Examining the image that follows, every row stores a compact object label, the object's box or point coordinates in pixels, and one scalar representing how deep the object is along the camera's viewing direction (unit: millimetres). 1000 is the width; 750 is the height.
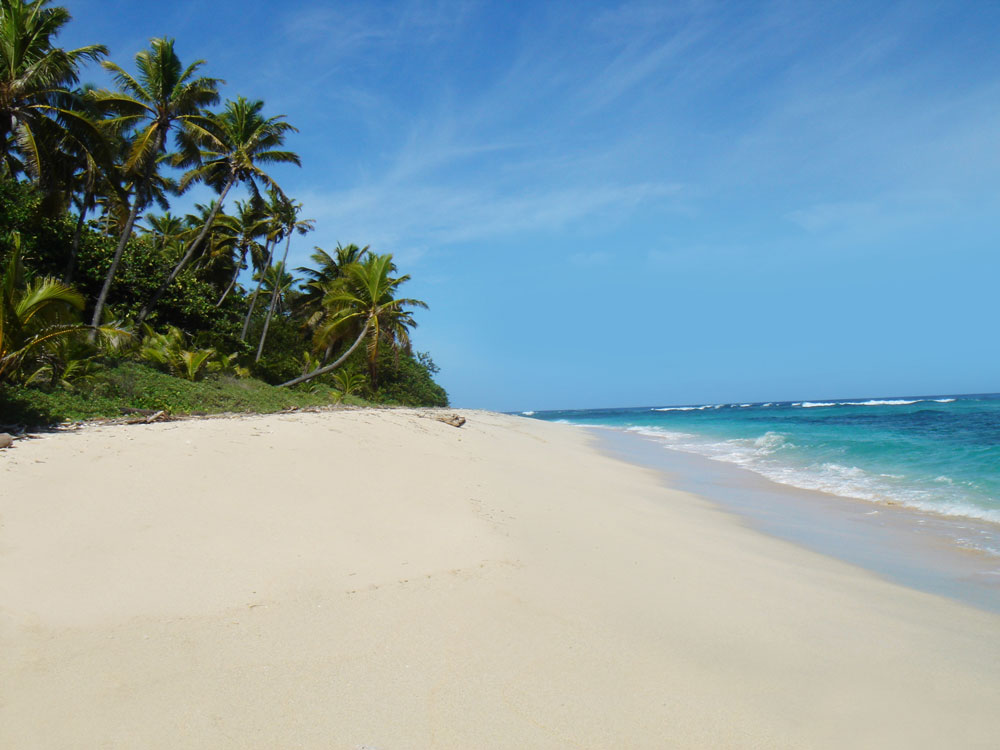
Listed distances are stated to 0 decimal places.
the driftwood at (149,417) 8812
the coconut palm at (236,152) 18828
